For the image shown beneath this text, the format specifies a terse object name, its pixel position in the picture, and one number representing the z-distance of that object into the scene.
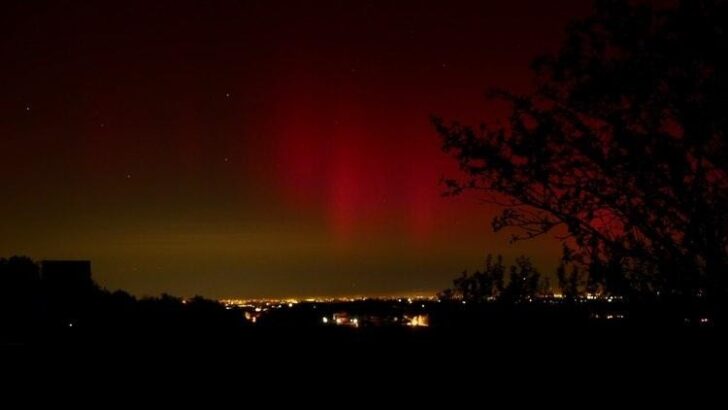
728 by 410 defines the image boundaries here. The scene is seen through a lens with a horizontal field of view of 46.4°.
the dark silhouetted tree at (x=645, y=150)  9.78
